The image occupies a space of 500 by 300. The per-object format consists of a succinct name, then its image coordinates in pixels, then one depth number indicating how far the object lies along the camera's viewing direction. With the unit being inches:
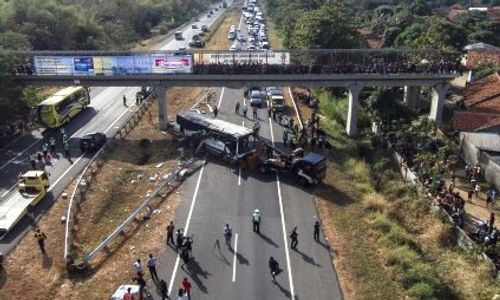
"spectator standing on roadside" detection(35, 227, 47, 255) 1144.9
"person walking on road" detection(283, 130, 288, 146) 1781.0
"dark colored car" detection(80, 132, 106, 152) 1738.4
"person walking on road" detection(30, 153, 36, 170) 1570.6
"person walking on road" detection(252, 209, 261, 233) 1225.4
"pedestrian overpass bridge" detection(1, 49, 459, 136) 1835.6
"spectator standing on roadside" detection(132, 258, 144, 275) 1027.9
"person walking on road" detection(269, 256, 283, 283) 1040.8
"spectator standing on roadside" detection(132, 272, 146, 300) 999.0
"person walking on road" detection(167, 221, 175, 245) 1177.4
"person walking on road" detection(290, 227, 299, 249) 1158.2
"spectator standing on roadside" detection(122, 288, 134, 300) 935.7
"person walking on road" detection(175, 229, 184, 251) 1138.7
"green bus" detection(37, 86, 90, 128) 1918.7
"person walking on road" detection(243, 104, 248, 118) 2154.3
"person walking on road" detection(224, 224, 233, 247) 1166.3
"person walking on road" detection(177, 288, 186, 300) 935.7
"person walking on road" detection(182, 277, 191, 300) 971.3
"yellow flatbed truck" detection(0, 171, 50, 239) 1275.0
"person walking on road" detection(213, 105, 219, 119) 2069.4
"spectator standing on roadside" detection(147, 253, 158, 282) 1039.0
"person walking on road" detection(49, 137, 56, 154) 1723.2
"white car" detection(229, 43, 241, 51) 3819.4
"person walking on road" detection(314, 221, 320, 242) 1209.4
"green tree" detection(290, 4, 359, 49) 2411.4
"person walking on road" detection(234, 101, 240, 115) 2188.5
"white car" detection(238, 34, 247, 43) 4237.5
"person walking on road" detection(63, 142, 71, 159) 1687.0
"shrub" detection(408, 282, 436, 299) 999.6
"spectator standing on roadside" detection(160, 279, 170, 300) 975.0
